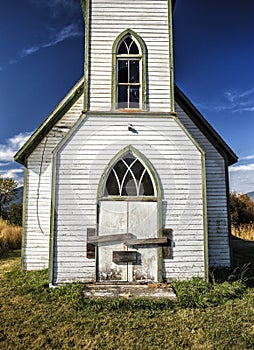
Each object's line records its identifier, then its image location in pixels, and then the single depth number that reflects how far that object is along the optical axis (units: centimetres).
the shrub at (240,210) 2322
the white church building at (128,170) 698
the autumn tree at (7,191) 2741
